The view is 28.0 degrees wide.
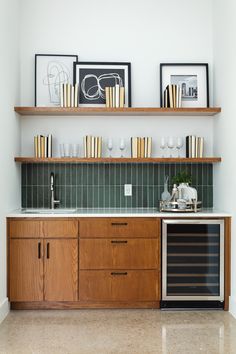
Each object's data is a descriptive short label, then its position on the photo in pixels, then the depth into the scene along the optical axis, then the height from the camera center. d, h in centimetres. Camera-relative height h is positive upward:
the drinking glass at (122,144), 475 +20
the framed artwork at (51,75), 481 +90
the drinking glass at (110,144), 475 +20
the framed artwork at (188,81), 486 +86
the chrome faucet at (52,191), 479 -27
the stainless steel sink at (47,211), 447 -45
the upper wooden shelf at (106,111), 455 +52
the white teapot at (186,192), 457 -27
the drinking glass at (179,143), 480 +22
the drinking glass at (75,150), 476 +14
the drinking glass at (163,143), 479 +21
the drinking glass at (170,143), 475 +21
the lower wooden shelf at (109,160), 462 +4
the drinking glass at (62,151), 475 +13
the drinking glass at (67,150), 473 +14
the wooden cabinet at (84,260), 427 -87
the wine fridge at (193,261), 429 -88
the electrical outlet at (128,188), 491 -25
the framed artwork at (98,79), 480 +87
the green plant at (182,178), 470 -14
